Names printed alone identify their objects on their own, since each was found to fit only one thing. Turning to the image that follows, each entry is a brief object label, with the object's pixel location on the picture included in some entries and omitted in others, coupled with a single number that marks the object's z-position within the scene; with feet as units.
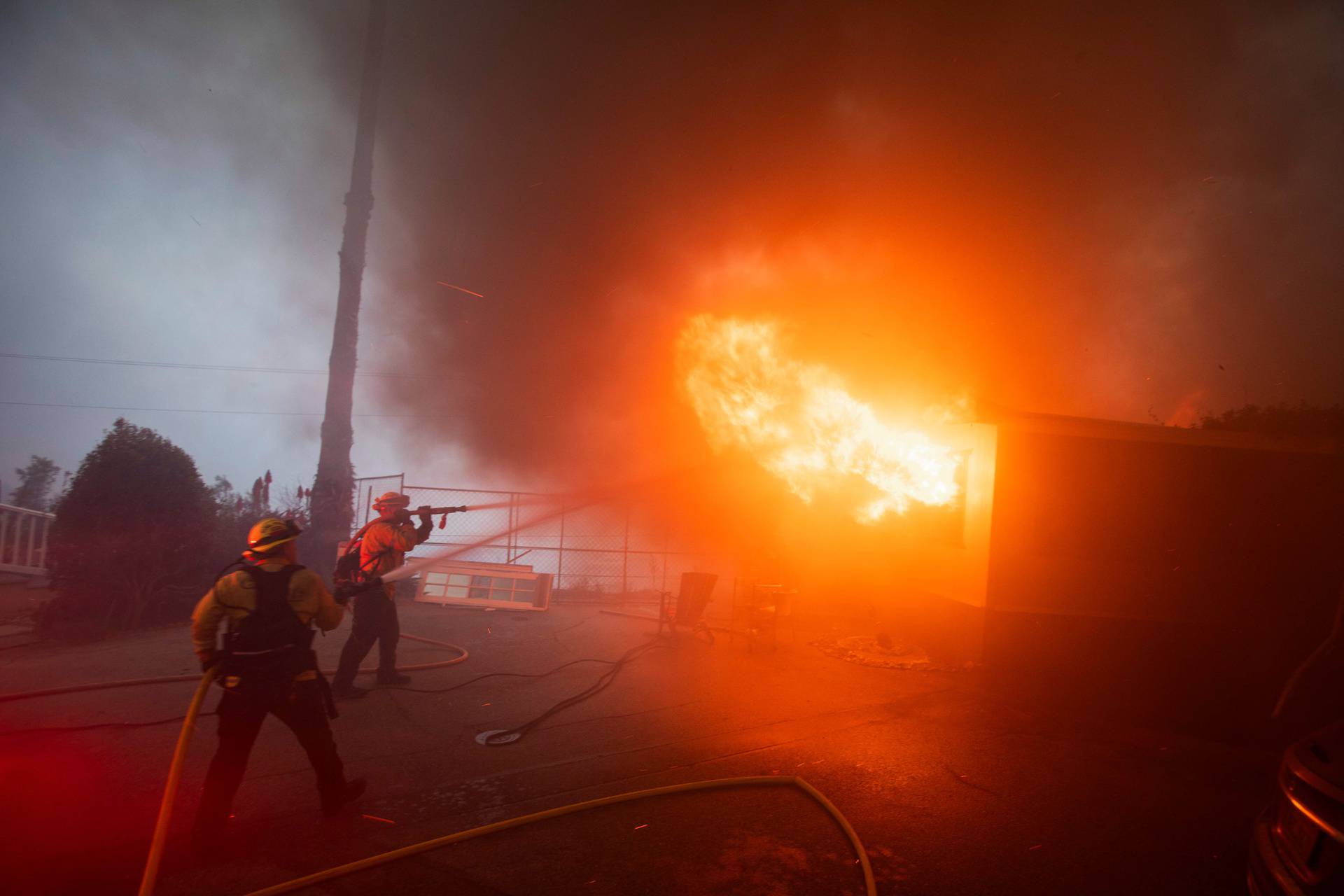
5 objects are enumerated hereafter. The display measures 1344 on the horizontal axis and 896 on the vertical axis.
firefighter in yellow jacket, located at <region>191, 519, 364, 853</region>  11.82
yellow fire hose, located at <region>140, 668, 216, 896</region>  9.60
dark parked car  7.93
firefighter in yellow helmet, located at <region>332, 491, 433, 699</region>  20.66
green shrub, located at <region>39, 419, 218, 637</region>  28.66
